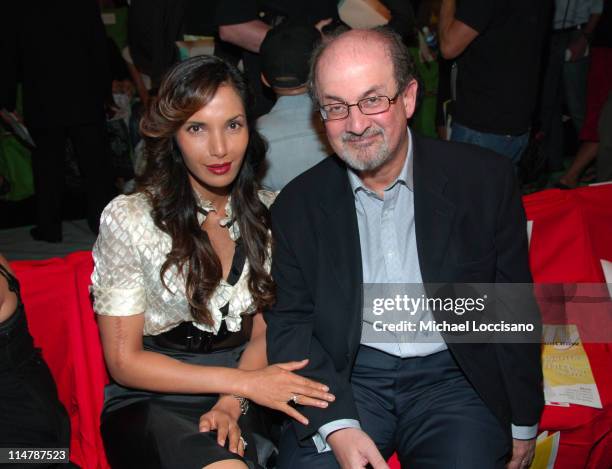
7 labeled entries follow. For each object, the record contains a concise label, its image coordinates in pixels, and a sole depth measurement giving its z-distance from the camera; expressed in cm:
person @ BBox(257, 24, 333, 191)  239
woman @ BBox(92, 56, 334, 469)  174
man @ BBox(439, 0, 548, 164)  282
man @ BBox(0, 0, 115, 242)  399
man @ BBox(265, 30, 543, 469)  170
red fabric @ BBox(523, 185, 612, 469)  210
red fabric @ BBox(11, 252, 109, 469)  199
